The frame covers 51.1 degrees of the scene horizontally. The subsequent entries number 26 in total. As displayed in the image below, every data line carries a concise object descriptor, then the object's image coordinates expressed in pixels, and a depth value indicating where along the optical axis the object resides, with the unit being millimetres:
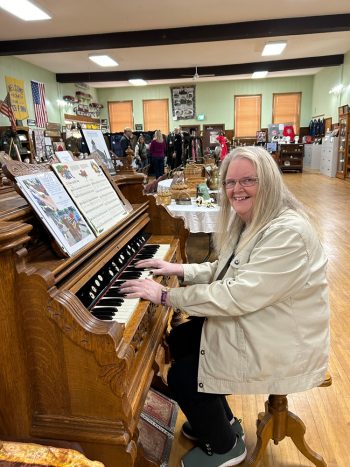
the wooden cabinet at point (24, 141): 8297
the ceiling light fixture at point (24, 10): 5500
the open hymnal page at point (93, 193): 1431
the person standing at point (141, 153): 11273
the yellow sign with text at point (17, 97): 9273
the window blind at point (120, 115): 15680
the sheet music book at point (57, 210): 1173
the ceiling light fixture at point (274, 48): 8469
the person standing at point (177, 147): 11309
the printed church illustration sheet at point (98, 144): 2279
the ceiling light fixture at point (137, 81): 12020
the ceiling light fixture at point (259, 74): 11652
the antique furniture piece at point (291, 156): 13742
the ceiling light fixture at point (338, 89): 11486
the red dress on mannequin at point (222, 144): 6443
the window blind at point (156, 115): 15402
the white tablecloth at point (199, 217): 3459
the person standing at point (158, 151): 10992
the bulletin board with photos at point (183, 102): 15031
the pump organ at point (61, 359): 958
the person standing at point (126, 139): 10650
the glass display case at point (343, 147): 10789
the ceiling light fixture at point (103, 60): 9086
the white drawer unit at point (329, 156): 11719
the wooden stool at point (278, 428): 1463
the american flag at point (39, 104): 10500
